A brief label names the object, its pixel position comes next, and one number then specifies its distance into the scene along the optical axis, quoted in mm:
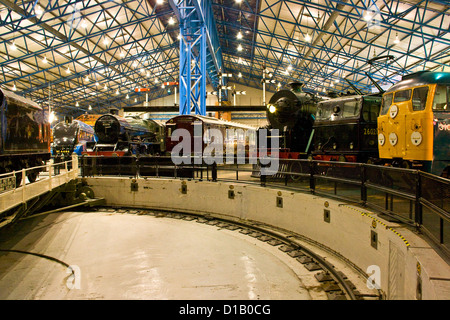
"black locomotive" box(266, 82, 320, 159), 12094
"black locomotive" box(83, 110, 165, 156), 17531
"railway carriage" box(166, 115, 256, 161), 15852
